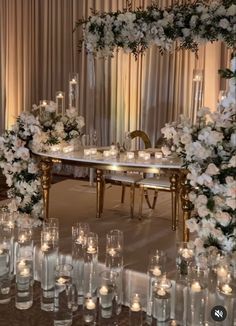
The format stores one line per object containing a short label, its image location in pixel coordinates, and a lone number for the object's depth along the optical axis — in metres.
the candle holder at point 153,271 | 2.97
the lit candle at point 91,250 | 3.31
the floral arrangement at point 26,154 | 4.46
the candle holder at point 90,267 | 3.29
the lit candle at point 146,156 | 4.33
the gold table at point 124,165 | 3.95
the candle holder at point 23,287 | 3.25
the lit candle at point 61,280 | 3.01
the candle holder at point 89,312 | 3.01
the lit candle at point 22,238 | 3.51
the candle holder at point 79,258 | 3.34
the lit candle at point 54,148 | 4.56
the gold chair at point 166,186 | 4.34
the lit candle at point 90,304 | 3.01
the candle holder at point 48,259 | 3.35
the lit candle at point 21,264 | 3.35
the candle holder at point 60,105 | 5.02
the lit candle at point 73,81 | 5.41
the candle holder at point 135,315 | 2.97
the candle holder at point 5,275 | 3.37
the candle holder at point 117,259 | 3.19
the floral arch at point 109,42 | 4.24
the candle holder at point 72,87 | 5.42
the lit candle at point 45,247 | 3.46
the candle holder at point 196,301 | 2.87
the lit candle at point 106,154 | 4.40
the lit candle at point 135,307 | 2.97
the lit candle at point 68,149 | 4.55
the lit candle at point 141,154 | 4.43
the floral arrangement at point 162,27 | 4.21
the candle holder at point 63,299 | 2.98
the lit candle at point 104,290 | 3.03
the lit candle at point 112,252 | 3.31
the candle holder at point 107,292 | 3.05
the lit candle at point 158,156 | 4.36
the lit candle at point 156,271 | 2.96
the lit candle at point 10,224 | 3.86
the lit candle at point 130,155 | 4.35
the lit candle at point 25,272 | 3.27
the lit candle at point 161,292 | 2.90
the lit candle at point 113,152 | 4.43
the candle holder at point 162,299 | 2.91
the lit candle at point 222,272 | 2.80
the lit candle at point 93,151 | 4.50
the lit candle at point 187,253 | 3.15
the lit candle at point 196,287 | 2.86
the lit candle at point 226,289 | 2.80
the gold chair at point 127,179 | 4.89
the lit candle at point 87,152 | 4.47
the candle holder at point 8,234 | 3.63
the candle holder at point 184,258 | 3.10
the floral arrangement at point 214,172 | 2.76
